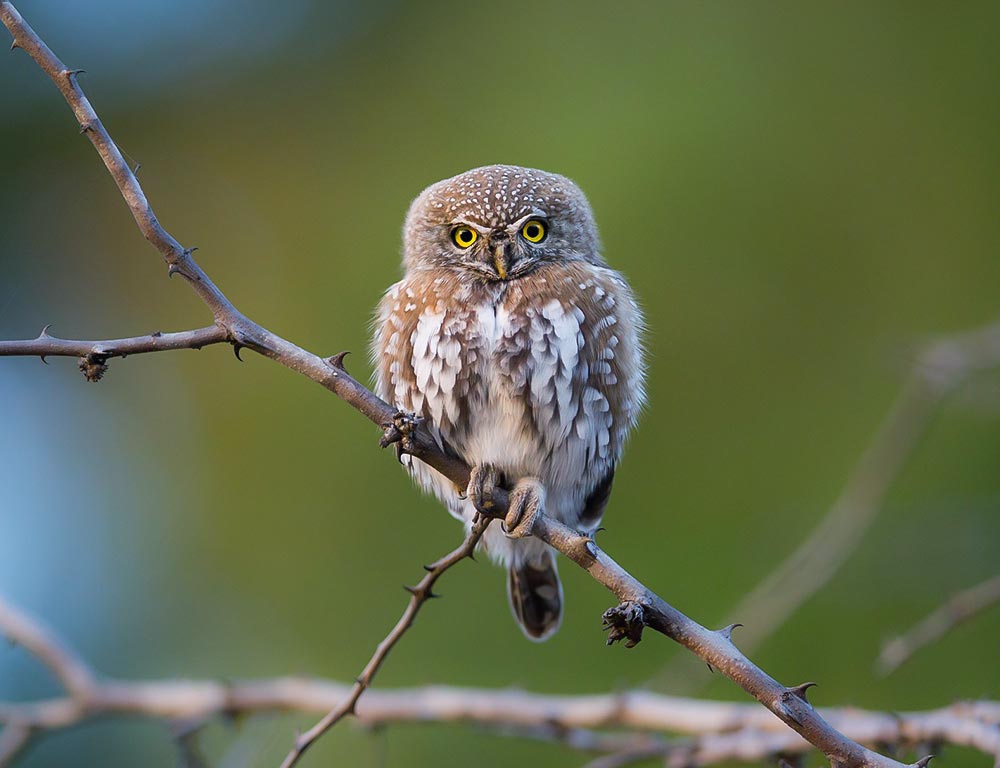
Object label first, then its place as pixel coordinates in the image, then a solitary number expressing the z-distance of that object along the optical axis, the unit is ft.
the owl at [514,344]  22.43
